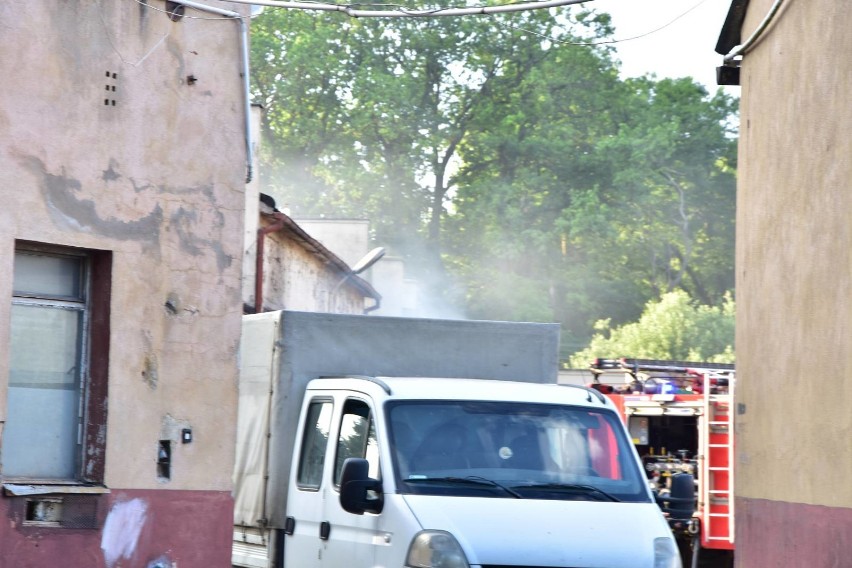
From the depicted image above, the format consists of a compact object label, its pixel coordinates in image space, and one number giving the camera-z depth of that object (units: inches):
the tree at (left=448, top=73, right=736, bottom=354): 2044.8
